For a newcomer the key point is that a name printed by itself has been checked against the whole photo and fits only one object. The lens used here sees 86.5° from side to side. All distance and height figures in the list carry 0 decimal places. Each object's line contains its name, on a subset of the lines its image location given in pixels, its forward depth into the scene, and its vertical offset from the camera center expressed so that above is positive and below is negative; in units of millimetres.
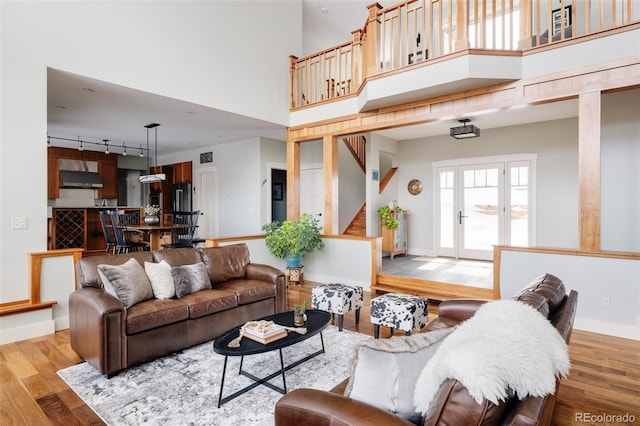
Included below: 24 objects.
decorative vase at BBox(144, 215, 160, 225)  5922 -176
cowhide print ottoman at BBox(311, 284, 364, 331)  3514 -945
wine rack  7892 -427
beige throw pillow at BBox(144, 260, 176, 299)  3135 -655
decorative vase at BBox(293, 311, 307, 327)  2627 -851
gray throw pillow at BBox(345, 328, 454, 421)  1193 -589
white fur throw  961 -458
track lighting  7842 +1634
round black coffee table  2203 -905
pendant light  5973 +591
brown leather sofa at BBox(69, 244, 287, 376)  2600 -889
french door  6969 +48
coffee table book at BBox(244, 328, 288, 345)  2293 -872
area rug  2141 -1288
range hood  8625 +939
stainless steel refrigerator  9203 +360
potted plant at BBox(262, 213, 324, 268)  5508 -482
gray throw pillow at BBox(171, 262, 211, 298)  3275 -685
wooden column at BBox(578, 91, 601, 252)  3598 +372
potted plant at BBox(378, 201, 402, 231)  7551 -192
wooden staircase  8086 -353
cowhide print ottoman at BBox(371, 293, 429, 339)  3029 -937
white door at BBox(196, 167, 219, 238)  8461 +222
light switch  3457 -123
